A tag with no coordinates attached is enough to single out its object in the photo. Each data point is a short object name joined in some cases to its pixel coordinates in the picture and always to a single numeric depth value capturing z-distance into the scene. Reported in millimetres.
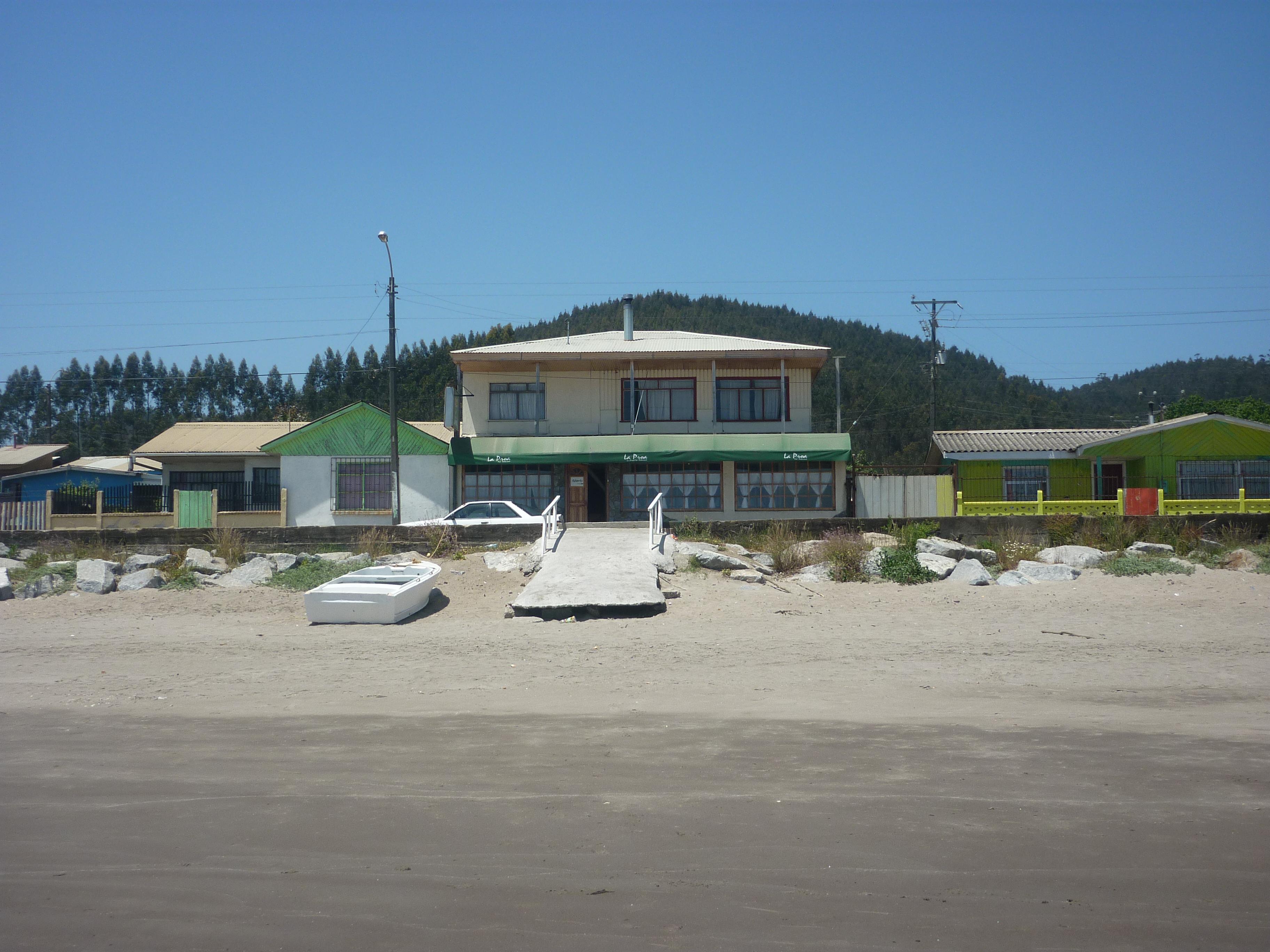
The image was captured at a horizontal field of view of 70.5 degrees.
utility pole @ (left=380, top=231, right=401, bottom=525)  25984
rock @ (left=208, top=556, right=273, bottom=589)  16547
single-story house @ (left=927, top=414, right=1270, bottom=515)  29391
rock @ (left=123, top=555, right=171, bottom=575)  17500
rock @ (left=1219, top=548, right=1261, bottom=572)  16391
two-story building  27406
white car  21938
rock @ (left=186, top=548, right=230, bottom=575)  17359
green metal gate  26797
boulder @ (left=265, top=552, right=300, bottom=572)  17406
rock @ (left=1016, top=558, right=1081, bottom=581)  15648
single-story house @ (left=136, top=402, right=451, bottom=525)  28719
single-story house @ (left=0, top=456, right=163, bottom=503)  37562
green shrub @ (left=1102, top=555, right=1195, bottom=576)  15961
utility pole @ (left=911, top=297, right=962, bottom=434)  44781
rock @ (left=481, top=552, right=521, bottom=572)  16969
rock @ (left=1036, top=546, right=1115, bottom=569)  16750
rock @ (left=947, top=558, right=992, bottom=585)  15461
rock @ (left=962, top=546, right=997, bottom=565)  17406
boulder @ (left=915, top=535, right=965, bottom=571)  17391
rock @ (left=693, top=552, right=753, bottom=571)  16188
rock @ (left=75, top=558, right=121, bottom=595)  16156
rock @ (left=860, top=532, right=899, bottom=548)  18125
